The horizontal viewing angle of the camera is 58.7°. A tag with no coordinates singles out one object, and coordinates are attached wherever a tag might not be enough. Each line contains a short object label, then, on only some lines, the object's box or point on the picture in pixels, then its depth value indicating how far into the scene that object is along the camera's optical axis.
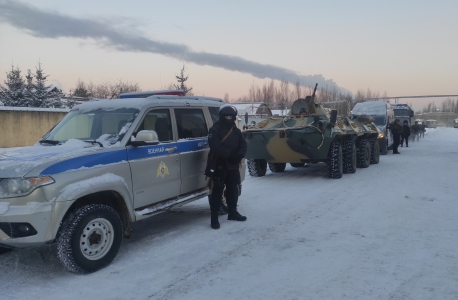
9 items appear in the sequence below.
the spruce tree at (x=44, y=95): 25.25
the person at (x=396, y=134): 18.11
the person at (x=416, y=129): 27.06
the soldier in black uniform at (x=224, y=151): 5.62
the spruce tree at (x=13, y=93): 24.80
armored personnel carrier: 9.81
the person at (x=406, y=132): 21.53
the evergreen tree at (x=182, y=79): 28.70
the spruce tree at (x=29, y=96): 25.06
